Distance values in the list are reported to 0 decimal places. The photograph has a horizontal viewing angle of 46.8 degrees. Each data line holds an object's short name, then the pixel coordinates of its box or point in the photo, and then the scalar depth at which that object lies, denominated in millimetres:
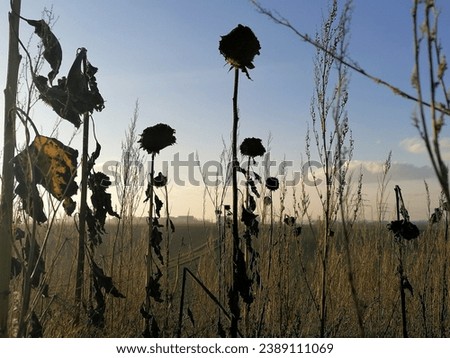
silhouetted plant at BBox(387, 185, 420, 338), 2643
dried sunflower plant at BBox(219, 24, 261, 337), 2234
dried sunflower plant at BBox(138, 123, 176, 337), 2825
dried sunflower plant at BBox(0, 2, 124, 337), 1791
